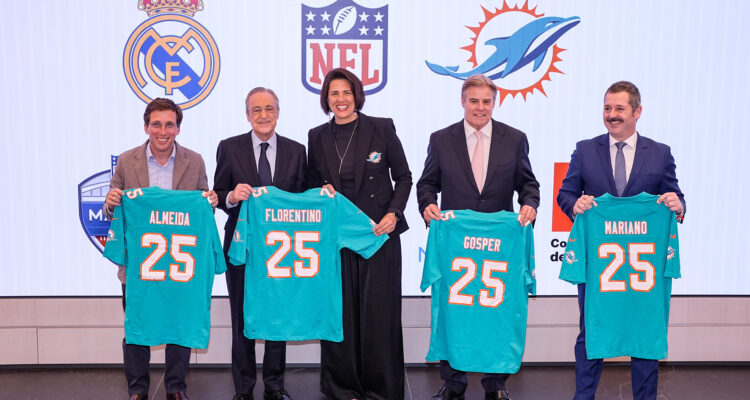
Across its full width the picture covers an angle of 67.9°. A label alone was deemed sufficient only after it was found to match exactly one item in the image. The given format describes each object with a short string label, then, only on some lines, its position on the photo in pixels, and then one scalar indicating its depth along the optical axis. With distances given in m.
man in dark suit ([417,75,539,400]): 3.14
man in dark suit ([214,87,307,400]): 3.17
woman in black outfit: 3.13
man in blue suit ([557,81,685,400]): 2.96
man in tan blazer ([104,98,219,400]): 3.14
